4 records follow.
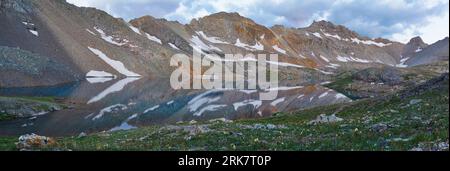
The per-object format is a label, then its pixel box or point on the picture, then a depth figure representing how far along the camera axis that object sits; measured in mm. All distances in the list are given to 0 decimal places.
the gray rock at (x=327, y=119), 38388
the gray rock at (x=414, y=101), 41875
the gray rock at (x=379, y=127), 25906
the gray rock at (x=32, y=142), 23938
